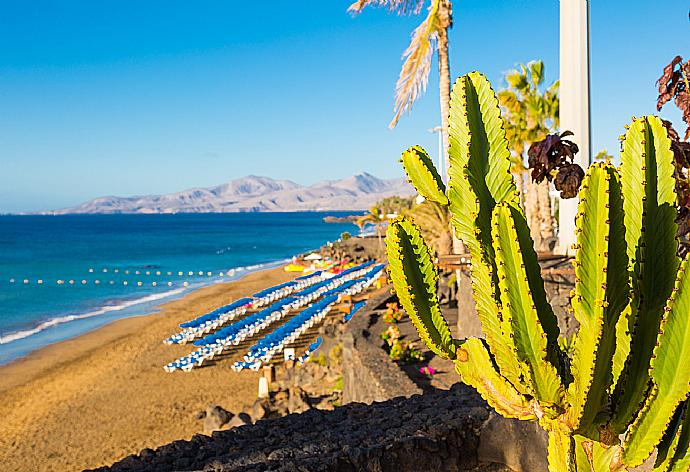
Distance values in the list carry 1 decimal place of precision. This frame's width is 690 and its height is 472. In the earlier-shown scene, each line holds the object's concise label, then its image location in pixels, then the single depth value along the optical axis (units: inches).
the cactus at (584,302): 91.7
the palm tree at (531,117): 732.7
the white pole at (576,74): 346.0
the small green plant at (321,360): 556.7
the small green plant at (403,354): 436.1
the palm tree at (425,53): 498.3
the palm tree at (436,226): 689.0
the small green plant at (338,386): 478.3
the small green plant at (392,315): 552.1
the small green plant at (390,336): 464.4
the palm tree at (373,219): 1592.5
